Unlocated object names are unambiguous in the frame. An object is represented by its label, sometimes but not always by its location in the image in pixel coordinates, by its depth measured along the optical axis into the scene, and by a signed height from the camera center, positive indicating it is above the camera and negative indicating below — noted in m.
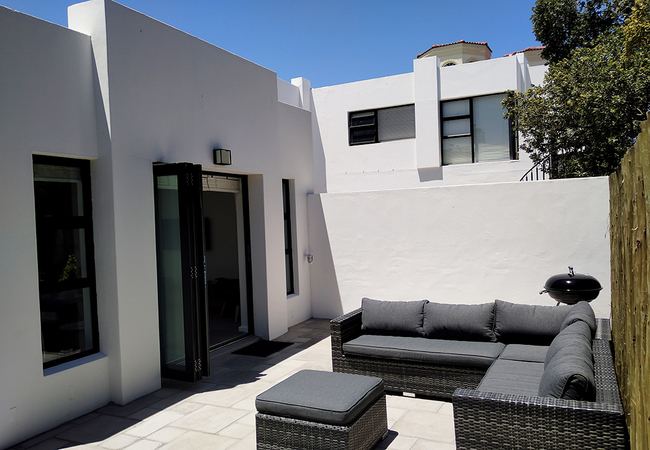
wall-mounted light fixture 6.28 +0.81
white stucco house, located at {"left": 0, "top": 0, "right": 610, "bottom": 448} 4.36 +0.03
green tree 7.95 +1.77
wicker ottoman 3.39 -1.49
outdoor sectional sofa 2.92 -1.37
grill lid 5.24 -0.94
